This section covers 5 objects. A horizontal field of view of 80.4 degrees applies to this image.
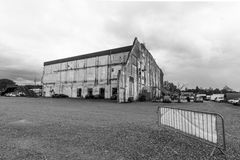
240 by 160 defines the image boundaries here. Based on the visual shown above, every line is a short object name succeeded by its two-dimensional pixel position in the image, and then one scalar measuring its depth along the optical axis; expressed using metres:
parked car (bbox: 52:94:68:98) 37.67
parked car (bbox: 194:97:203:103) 38.36
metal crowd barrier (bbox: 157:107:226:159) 3.91
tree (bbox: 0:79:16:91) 91.00
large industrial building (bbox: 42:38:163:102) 28.48
